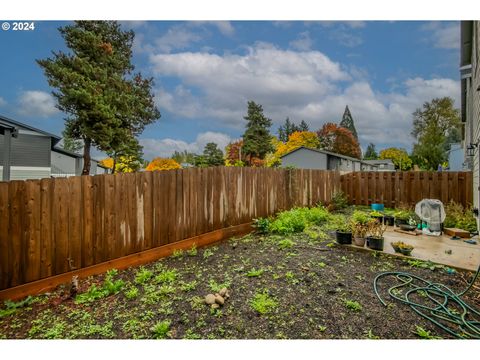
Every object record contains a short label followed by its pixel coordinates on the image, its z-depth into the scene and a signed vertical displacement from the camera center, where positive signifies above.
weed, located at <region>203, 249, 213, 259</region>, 3.98 -1.24
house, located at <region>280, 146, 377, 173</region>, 25.70 +1.80
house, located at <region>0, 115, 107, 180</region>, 14.45 +1.40
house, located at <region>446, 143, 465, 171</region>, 20.48 +1.55
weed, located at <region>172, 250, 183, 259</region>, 3.96 -1.22
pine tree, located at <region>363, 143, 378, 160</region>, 52.64 +4.92
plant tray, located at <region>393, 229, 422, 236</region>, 5.37 -1.20
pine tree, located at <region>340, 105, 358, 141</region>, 50.06 +10.78
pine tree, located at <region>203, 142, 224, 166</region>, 27.50 +2.64
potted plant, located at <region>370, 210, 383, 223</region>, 6.22 -0.97
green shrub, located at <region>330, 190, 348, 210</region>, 9.40 -0.94
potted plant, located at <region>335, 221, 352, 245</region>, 4.38 -1.05
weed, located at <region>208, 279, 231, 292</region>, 2.82 -1.25
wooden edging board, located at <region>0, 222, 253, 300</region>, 2.70 -1.17
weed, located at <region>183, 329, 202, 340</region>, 2.09 -1.32
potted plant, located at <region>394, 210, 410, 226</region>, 6.24 -1.06
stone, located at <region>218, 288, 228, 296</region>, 2.63 -1.20
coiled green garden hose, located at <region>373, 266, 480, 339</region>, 2.21 -1.29
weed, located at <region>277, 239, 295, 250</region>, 4.34 -1.19
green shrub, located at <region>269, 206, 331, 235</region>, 5.45 -1.03
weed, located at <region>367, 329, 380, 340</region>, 2.06 -1.31
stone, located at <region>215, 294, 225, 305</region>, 2.49 -1.22
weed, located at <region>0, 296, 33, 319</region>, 2.47 -1.31
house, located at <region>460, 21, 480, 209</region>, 5.48 +3.35
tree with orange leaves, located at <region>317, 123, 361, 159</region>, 42.62 +6.14
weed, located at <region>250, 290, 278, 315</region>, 2.39 -1.25
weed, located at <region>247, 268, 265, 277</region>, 3.15 -1.21
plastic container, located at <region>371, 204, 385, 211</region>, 8.77 -1.07
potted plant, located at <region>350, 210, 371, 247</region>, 4.29 -0.94
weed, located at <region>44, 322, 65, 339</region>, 2.19 -1.36
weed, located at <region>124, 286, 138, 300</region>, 2.75 -1.29
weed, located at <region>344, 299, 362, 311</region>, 2.43 -1.25
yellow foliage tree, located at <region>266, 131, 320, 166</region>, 41.69 +5.81
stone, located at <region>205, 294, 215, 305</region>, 2.51 -1.22
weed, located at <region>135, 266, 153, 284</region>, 3.11 -1.26
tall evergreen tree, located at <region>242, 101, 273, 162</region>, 28.95 +4.93
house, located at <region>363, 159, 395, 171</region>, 40.56 +1.94
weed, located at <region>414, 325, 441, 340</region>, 2.09 -1.31
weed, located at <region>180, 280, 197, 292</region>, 2.88 -1.27
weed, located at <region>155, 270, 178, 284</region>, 3.13 -1.27
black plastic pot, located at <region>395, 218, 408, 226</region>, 6.19 -1.12
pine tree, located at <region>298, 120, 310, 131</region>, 60.56 +11.86
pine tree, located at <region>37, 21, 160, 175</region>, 13.04 +4.94
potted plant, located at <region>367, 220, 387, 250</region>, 4.11 -0.99
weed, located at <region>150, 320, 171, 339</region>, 2.11 -1.29
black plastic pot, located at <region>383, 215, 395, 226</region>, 6.39 -1.10
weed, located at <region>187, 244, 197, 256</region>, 4.05 -1.21
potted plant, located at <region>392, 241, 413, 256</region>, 3.86 -1.11
